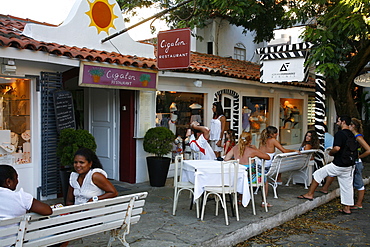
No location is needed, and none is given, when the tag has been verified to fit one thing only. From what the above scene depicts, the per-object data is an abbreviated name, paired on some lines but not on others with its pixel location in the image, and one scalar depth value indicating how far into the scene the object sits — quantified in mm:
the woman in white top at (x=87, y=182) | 4285
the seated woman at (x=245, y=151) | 6621
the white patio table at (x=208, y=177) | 5879
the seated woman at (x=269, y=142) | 7730
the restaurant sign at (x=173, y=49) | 7656
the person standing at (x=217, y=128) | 10344
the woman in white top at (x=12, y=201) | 3338
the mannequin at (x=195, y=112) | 10406
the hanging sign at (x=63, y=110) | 7109
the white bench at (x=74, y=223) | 3301
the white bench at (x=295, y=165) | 7385
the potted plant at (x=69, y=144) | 6627
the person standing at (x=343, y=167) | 6945
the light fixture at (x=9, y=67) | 6324
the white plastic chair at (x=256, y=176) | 6313
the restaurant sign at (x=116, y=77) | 7121
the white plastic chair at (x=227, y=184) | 5793
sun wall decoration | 8203
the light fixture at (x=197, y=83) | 9844
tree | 8008
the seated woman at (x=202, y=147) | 8812
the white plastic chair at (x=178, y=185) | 6188
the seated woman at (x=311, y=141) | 8595
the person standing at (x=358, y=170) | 7348
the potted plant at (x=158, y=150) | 8406
